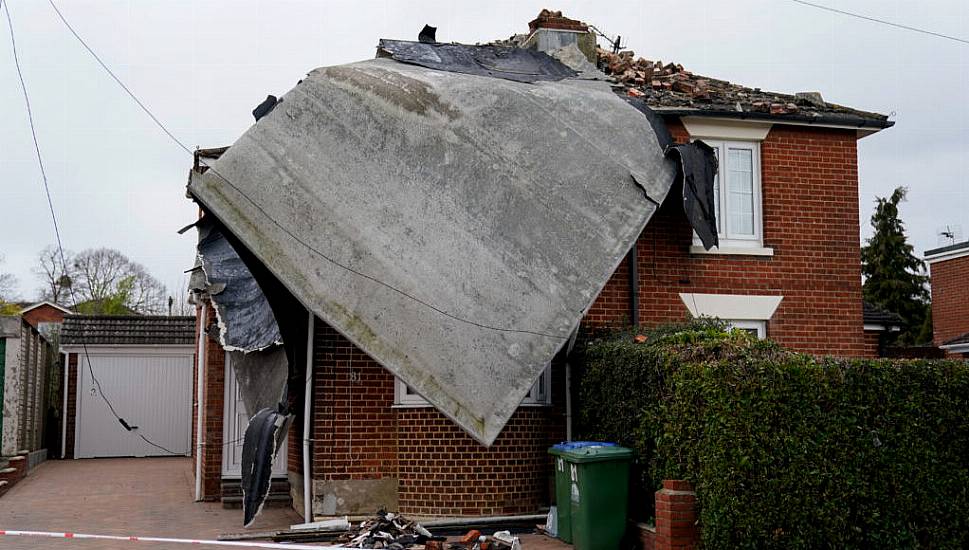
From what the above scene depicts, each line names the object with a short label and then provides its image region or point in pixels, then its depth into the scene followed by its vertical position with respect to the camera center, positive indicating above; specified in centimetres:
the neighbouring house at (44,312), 4922 +143
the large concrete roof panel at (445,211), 923 +138
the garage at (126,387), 2428 -126
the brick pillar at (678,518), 875 -165
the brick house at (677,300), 1148 +54
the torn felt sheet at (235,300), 1252 +55
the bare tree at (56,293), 5553 +272
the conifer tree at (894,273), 4331 +306
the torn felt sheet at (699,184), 1173 +193
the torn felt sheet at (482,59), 1325 +406
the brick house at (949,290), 3089 +164
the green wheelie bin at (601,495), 962 -158
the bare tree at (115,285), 4956 +301
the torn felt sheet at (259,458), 1015 -128
